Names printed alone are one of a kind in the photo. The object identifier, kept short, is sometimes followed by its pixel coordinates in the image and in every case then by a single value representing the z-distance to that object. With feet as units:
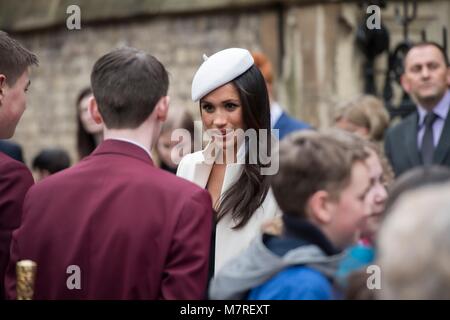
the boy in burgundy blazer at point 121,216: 11.55
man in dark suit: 23.17
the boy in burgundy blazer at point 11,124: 13.41
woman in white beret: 14.49
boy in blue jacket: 10.30
